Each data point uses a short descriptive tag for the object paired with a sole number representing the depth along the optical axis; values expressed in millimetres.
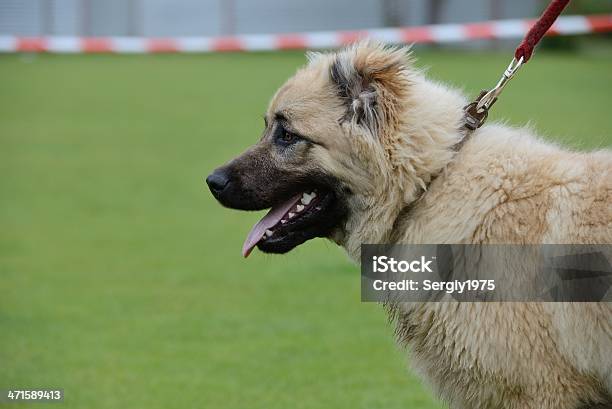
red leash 8508
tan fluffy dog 7539
